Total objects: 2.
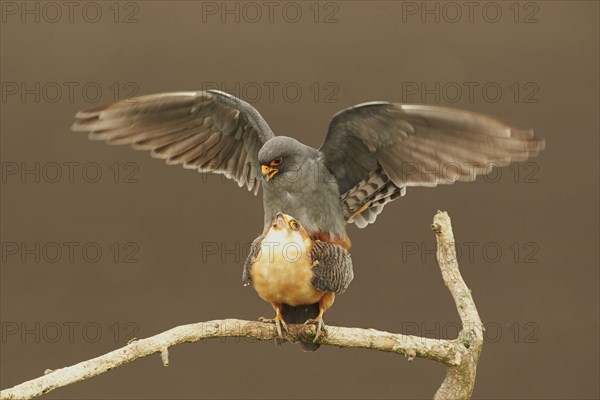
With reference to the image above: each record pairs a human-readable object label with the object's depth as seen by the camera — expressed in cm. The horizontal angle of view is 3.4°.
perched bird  1332
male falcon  1334
